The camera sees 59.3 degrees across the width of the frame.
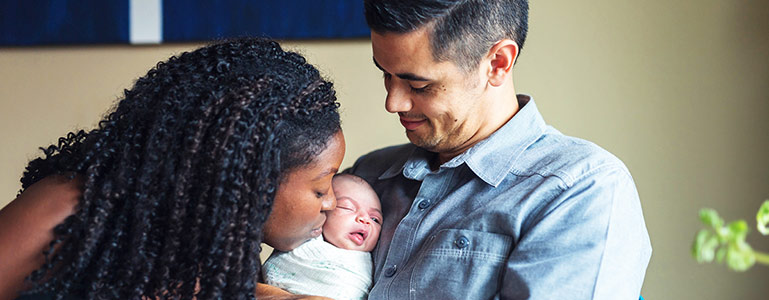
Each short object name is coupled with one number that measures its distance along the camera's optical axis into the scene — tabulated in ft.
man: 4.23
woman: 3.95
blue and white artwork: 8.52
